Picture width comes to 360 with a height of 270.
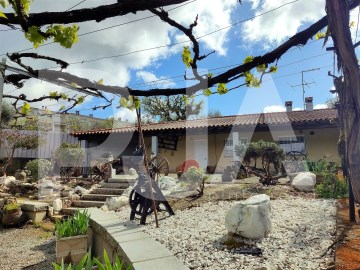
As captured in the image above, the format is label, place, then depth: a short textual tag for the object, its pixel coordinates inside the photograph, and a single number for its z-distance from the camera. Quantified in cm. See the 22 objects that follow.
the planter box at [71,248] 418
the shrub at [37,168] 1177
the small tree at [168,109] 3192
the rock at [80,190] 982
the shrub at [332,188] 595
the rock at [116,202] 729
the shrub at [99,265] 229
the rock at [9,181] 1120
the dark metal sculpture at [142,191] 520
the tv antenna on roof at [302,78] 2007
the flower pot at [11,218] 759
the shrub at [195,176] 744
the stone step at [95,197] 894
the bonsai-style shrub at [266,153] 866
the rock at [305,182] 683
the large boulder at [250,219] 343
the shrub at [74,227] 433
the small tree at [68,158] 1309
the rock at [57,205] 852
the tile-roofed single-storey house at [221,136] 1392
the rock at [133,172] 1189
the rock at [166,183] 840
